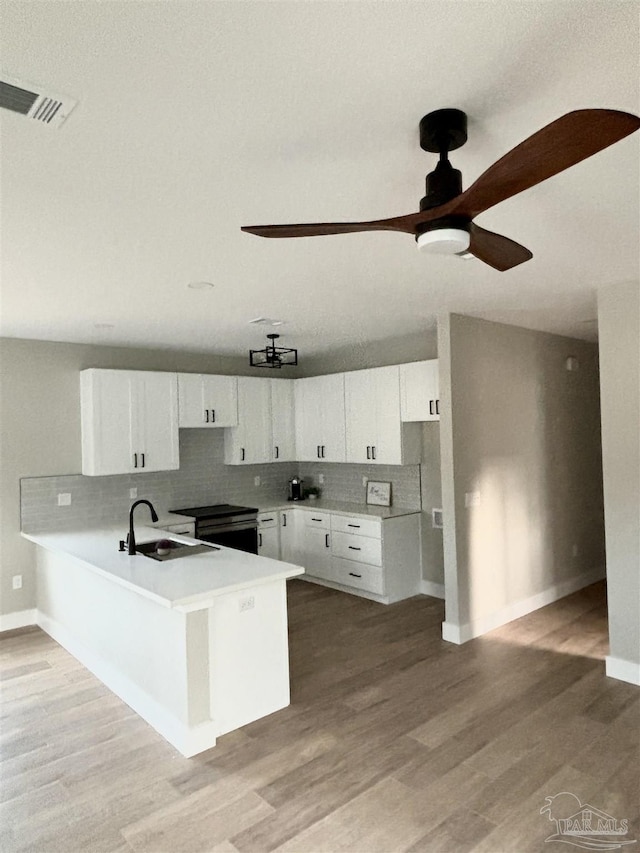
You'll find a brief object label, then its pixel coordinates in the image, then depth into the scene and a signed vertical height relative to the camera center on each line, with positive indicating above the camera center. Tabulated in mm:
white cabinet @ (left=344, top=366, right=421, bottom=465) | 5562 +135
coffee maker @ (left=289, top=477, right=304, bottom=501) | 6730 -642
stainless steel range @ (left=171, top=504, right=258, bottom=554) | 5512 -867
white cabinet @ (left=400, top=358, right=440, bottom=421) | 5195 +410
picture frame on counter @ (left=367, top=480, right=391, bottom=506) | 6008 -627
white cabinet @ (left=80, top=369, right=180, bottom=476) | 5234 +205
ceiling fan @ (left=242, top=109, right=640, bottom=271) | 1146 +612
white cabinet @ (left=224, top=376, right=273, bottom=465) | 6289 +122
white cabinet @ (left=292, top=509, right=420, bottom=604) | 5449 -1214
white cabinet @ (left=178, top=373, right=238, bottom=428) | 5809 +428
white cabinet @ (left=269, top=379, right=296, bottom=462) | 6602 +201
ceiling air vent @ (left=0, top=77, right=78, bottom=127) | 1446 +926
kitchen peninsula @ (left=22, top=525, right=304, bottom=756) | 3045 -1180
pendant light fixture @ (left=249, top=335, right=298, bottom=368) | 4887 +905
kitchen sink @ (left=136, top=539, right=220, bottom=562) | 3824 -772
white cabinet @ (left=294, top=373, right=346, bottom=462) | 6191 +212
